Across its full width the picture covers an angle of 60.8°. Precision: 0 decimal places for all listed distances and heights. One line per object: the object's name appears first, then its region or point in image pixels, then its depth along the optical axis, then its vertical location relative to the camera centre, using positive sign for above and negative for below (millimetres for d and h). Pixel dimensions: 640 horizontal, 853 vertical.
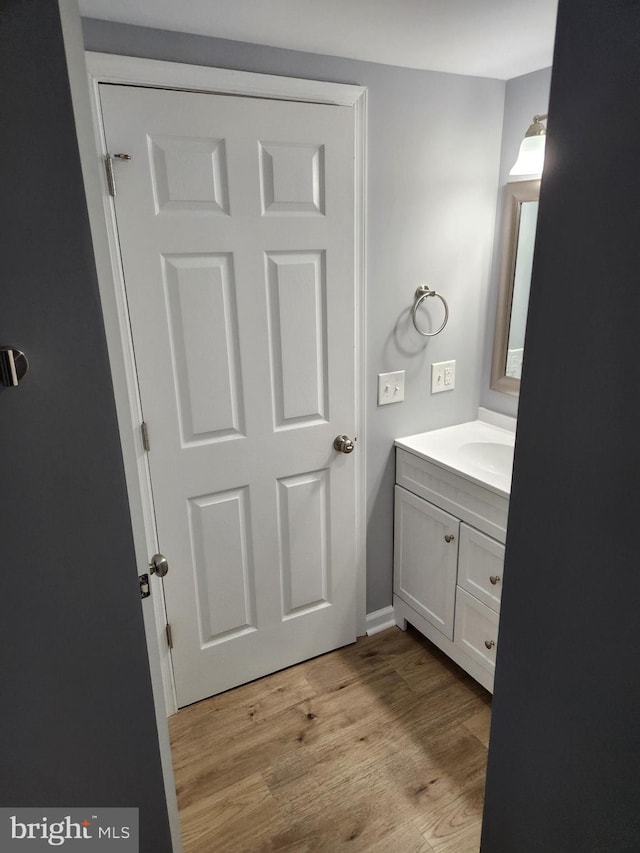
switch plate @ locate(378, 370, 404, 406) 2102 -439
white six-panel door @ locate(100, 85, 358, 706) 1564 -261
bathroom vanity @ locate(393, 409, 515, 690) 1849 -937
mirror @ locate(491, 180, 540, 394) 2045 -49
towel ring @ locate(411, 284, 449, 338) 2073 -88
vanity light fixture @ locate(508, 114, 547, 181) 1780 +370
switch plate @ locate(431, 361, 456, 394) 2223 -421
